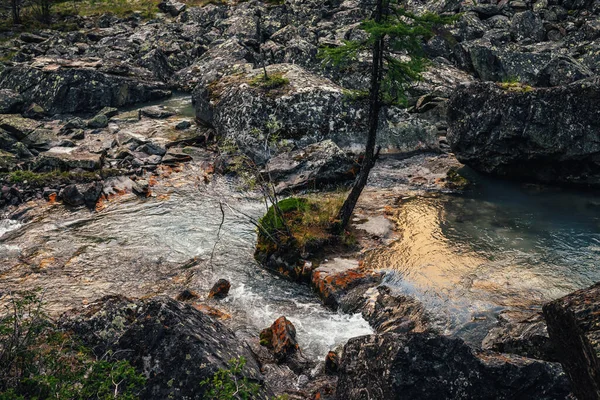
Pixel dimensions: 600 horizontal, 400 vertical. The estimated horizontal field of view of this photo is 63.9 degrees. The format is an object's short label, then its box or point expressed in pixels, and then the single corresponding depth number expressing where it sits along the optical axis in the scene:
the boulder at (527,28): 40.62
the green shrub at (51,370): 6.54
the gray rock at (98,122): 30.16
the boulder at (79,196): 20.25
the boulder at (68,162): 22.84
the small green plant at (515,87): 20.51
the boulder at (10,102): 31.45
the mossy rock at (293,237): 15.40
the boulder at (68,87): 33.00
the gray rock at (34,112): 31.55
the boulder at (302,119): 24.52
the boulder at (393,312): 12.06
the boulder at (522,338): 9.45
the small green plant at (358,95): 15.57
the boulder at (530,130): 19.25
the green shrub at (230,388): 6.41
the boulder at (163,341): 7.75
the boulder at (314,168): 21.11
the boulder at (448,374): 7.44
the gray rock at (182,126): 29.72
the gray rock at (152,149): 25.56
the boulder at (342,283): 13.44
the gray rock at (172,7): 63.08
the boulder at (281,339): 11.10
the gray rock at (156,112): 32.38
